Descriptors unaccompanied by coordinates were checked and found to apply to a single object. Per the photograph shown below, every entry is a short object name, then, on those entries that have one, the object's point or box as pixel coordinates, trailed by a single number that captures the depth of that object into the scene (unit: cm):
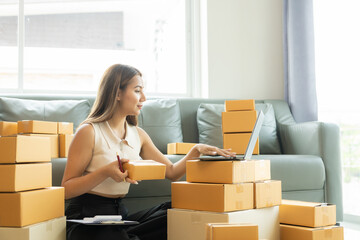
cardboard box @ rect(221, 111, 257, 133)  261
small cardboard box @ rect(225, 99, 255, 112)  264
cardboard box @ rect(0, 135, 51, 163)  148
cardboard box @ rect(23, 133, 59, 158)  230
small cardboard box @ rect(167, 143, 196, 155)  254
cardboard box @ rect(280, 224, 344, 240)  182
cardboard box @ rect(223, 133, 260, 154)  262
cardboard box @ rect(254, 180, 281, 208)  179
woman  178
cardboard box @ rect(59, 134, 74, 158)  234
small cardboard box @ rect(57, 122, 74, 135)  239
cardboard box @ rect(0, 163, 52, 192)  146
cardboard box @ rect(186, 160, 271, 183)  171
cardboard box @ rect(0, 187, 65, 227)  146
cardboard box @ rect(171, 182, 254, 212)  169
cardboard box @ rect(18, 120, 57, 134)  224
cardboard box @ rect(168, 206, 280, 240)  170
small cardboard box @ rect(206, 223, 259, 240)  147
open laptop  174
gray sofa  254
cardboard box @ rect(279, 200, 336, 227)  184
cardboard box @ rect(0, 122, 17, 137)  231
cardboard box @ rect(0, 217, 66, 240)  144
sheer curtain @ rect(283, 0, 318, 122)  348
